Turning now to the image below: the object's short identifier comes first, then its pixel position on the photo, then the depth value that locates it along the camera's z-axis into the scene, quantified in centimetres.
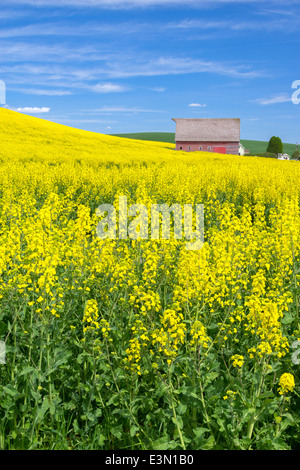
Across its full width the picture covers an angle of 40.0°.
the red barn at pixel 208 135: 7212
